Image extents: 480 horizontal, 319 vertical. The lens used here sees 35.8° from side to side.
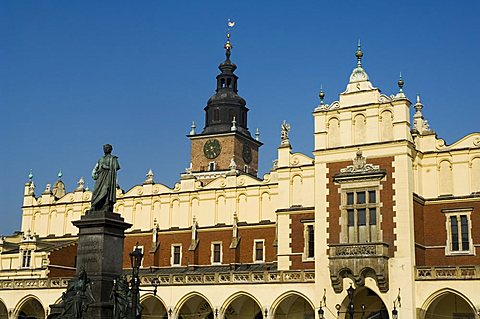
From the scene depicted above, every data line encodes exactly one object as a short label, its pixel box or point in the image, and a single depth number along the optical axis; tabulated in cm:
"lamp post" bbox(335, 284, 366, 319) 3859
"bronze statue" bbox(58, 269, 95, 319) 1988
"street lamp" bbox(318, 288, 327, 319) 3884
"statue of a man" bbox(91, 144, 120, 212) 2183
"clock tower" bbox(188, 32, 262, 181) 7044
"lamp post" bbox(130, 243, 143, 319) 2116
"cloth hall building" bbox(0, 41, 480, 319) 3788
